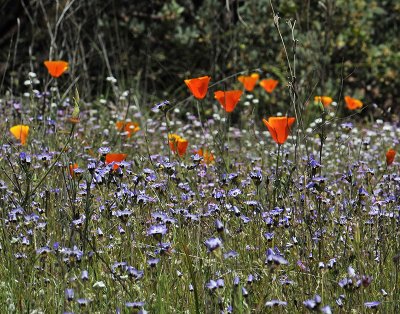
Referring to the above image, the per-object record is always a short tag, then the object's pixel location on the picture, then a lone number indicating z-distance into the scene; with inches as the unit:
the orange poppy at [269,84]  377.6
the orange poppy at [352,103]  369.0
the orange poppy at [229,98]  233.4
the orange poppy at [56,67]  306.1
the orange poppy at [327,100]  367.0
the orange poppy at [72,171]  205.1
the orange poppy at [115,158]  227.0
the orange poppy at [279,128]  209.3
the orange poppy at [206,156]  269.4
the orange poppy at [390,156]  225.0
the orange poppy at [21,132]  261.0
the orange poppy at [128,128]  348.4
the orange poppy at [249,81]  360.0
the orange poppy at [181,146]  239.5
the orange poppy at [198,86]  216.1
